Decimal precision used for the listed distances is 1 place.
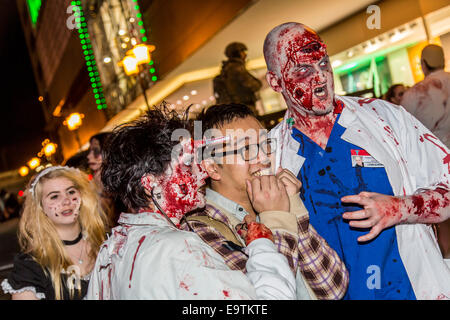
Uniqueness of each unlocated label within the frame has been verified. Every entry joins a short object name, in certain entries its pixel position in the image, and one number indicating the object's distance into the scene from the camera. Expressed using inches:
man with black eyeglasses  64.4
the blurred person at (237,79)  261.7
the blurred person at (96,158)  174.6
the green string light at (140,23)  534.0
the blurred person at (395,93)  238.2
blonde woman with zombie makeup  100.9
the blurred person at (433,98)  151.0
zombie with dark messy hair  50.4
